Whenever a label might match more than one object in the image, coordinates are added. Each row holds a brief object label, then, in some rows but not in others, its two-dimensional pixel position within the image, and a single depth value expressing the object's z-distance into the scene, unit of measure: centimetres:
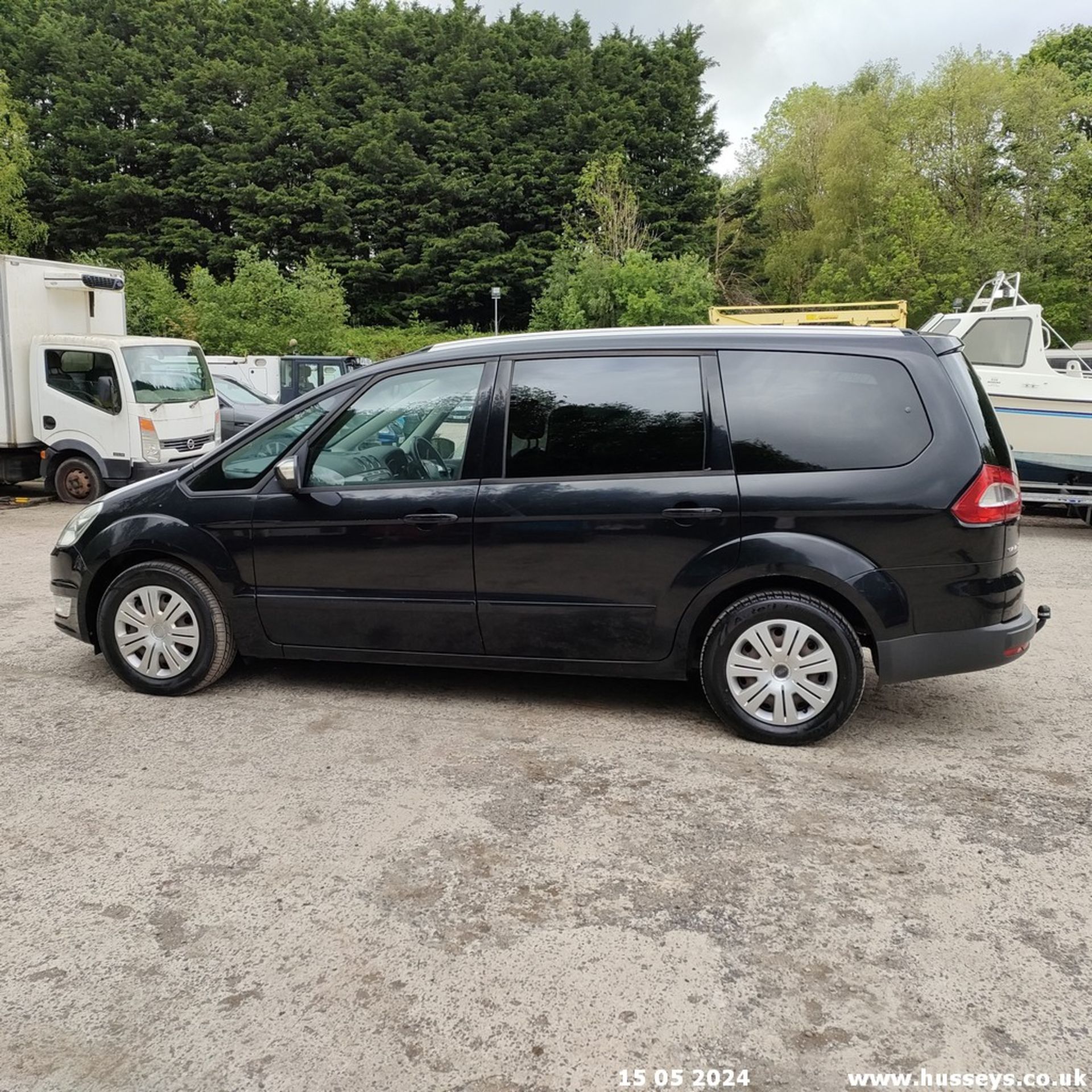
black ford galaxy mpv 407
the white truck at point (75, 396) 1217
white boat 1042
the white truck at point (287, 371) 2289
